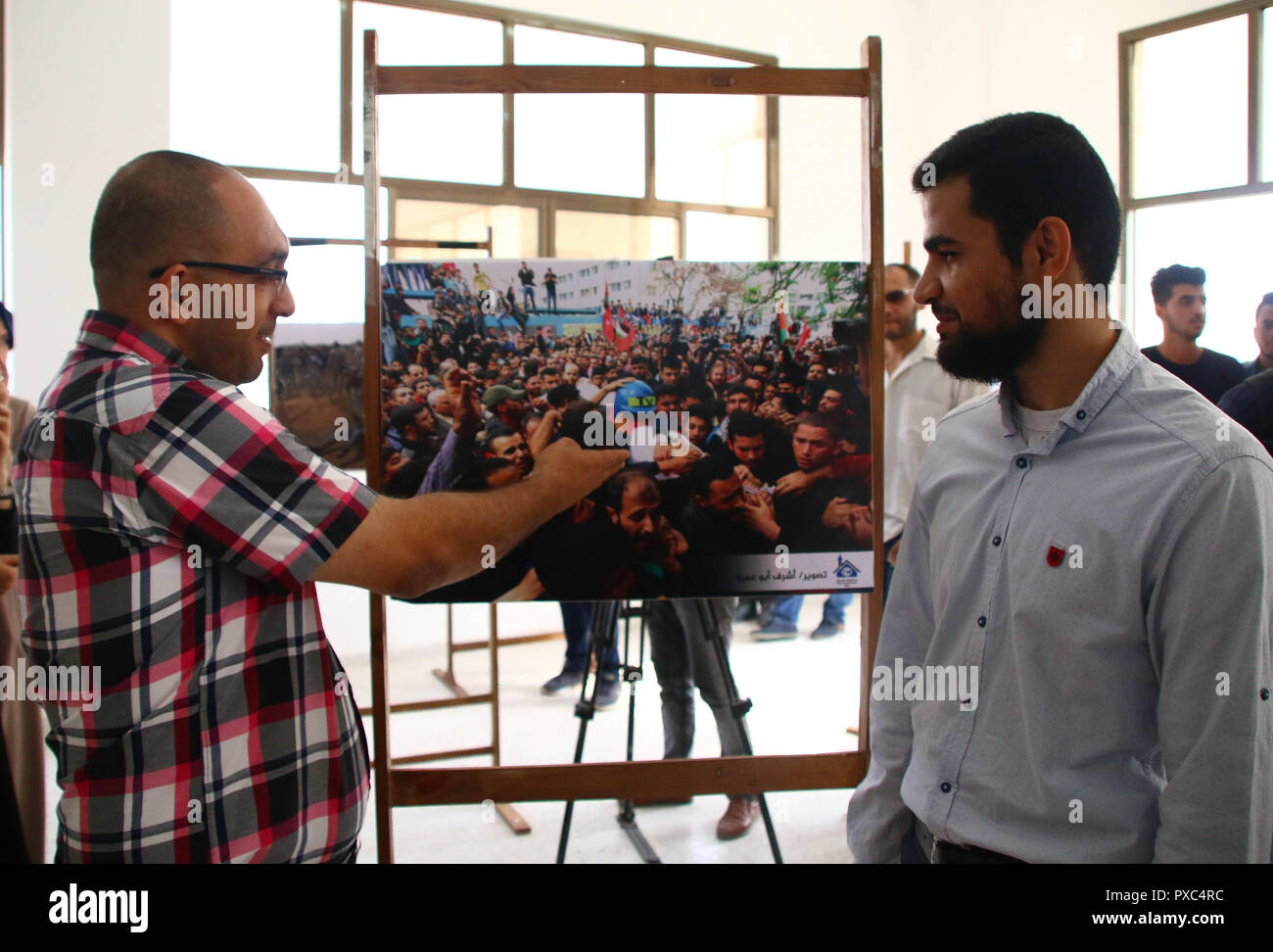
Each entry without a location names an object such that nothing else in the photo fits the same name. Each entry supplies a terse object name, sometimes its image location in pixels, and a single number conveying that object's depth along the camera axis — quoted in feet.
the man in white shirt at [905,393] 10.95
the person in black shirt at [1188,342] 9.73
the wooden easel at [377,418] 5.56
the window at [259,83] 14.03
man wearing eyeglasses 3.61
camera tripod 6.87
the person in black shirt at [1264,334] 10.10
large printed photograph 5.69
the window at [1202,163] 16.58
